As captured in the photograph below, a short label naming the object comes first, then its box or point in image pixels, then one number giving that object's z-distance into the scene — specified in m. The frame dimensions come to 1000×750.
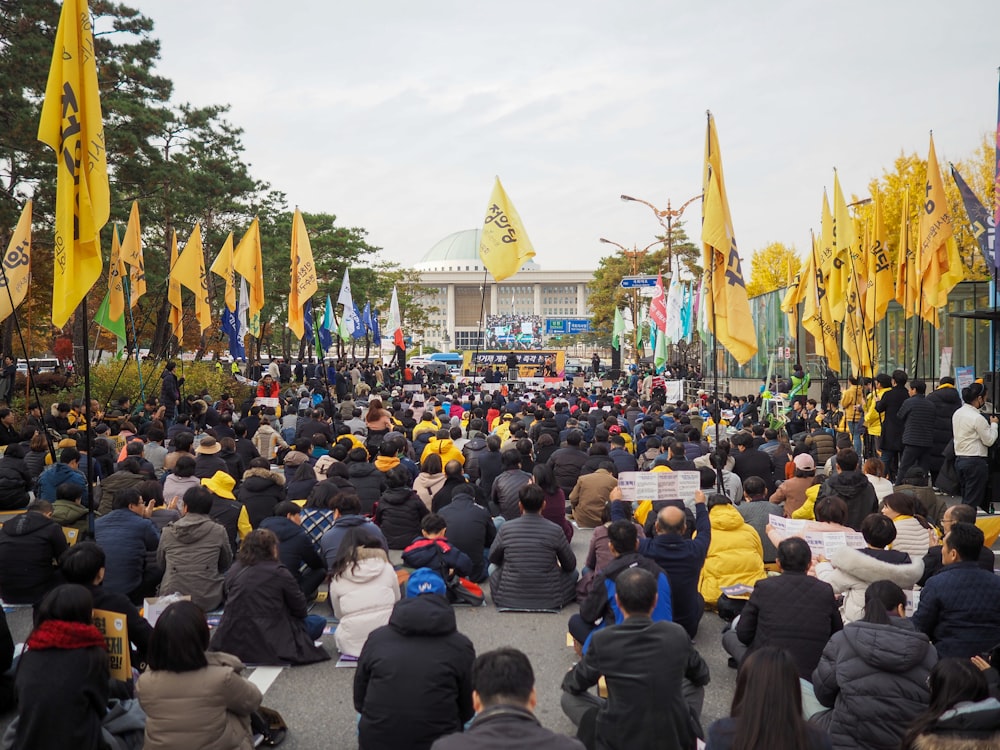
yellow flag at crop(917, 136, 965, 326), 12.93
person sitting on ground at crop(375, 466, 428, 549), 8.70
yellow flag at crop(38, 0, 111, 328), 6.33
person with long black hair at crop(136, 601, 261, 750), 4.05
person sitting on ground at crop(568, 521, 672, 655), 5.20
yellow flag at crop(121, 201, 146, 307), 16.08
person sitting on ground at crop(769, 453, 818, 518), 8.76
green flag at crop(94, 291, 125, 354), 15.37
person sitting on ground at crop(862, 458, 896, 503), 8.34
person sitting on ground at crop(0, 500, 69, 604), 6.38
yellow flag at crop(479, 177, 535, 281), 14.45
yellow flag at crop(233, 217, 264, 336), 16.89
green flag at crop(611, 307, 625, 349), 41.03
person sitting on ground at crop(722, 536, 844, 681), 4.95
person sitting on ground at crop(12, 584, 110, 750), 4.12
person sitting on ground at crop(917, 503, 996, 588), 5.57
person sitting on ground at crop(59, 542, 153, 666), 4.83
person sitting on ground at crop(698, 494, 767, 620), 6.88
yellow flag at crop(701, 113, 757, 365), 8.67
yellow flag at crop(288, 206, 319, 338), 16.06
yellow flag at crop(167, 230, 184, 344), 17.74
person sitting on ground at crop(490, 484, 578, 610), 7.08
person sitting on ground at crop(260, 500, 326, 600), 6.94
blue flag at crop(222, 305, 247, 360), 24.47
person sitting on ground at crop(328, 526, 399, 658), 6.06
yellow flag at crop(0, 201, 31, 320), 13.07
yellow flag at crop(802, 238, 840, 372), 16.27
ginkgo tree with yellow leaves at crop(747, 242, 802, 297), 53.39
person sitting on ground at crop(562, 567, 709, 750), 3.88
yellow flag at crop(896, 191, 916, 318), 13.94
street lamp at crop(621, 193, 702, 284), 39.97
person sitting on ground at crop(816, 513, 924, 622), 5.24
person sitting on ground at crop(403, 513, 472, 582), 6.83
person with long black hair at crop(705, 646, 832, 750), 3.13
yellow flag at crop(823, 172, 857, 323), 13.74
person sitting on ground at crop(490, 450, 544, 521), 9.44
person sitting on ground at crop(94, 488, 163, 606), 6.71
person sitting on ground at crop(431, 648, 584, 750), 2.89
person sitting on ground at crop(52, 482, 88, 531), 7.18
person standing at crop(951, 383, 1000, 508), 10.03
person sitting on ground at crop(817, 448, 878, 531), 7.73
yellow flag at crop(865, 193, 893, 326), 14.08
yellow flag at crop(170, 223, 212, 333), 17.03
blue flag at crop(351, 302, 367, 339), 31.78
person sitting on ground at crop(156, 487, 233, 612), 6.75
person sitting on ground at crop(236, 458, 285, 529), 8.30
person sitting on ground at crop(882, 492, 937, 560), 6.48
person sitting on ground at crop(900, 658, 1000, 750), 3.19
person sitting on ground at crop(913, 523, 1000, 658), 4.93
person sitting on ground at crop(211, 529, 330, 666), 5.81
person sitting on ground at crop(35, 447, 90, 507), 8.77
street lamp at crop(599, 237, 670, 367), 47.75
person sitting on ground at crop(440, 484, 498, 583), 7.98
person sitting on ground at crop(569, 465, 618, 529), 10.08
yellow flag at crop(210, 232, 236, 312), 19.09
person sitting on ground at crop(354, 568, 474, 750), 4.14
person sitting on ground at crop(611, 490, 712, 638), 5.94
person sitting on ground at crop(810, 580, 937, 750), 3.95
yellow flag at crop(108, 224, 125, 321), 15.29
